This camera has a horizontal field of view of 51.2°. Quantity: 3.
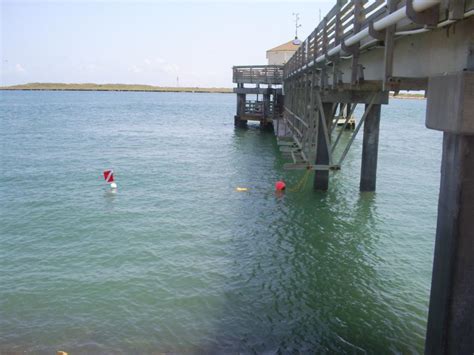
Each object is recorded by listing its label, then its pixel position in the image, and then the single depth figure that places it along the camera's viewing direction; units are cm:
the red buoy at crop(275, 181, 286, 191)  1918
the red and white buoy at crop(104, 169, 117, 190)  1980
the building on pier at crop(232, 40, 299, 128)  4138
